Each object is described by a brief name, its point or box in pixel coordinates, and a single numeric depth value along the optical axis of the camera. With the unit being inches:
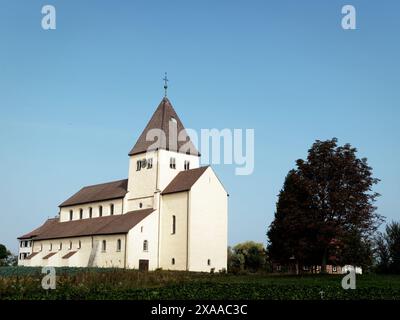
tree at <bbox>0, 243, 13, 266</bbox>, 4414.4
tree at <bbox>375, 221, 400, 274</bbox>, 1937.7
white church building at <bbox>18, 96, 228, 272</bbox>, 2240.4
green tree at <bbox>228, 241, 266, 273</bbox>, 3363.7
